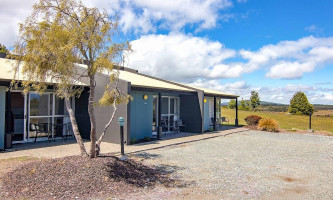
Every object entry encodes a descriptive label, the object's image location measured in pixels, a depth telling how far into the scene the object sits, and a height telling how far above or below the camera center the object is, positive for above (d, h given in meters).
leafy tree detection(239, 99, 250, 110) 51.86 +0.55
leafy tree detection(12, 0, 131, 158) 5.67 +1.44
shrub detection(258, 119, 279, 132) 16.88 -1.17
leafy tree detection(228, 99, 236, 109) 50.22 +0.71
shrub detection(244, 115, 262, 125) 19.41 -0.88
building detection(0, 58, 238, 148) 9.98 -0.19
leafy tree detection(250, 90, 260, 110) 52.04 +1.58
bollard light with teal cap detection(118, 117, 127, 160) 7.71 -0.97
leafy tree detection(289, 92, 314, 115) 41.59 +0.47
